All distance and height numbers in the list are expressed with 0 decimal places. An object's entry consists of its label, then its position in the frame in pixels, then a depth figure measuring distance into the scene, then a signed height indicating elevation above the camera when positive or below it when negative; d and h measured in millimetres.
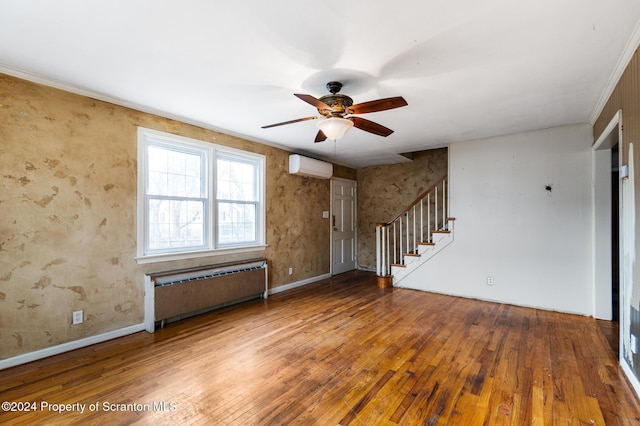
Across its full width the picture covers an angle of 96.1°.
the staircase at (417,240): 4879 -468
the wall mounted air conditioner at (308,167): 5047 +895
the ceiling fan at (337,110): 2338 +895
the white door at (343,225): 6355 -230
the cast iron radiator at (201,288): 3305 -942
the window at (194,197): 3412 +250
